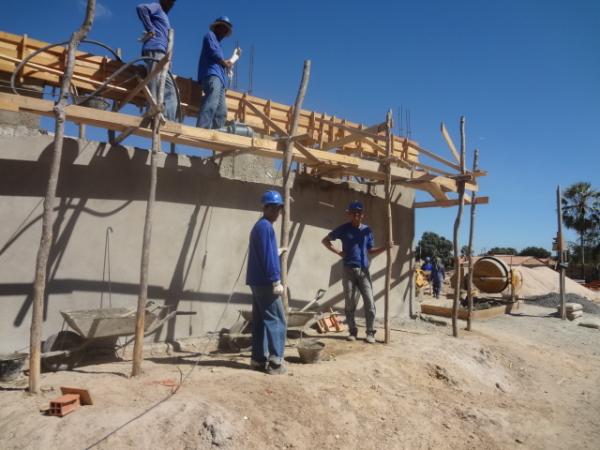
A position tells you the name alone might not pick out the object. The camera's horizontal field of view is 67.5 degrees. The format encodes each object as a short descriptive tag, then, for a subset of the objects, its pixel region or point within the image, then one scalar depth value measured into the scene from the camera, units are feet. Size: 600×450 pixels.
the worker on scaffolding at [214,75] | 21.39
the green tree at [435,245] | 176.04
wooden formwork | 17.33
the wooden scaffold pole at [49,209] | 12.95
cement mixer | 42.83
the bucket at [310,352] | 17.69
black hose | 14.68
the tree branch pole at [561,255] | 37.81
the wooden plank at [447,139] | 28.71
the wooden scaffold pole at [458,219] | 26.10
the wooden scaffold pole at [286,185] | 20.01
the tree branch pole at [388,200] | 21.93
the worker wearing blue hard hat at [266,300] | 16.06
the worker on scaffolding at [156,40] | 19.45
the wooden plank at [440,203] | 30.16
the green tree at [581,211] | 116.91
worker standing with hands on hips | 22.27
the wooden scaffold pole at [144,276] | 14.84
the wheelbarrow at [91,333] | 14.96
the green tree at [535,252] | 185.88
